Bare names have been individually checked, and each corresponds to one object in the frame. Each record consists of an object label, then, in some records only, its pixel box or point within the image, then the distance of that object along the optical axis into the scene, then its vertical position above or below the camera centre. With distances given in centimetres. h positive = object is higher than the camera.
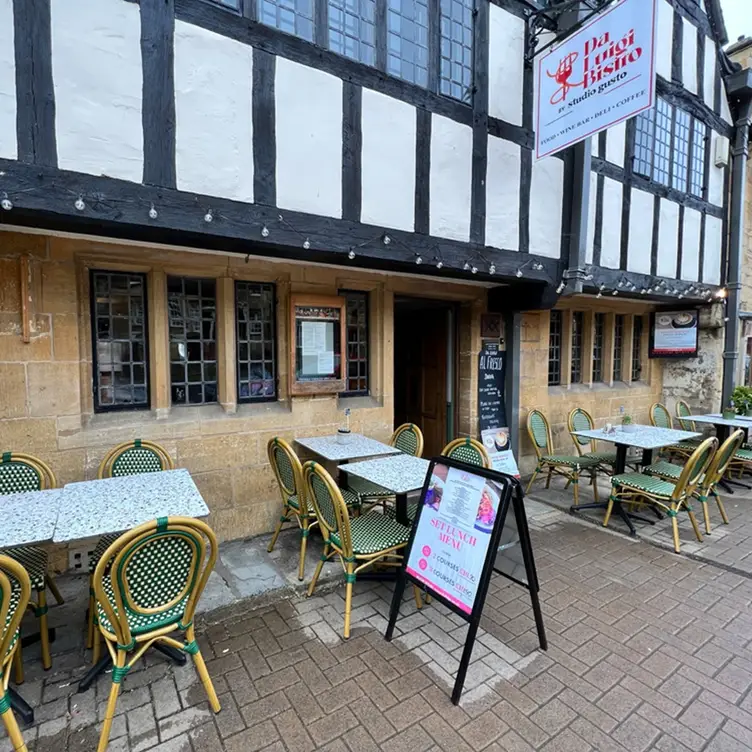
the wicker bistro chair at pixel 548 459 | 496 -129
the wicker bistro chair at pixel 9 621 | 156 -101
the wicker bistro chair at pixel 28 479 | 247 -83
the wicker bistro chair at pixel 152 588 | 178 -103
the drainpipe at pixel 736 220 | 664 +195
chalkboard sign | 538 -48
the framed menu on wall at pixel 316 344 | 403 +4
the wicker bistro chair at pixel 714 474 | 405 -116
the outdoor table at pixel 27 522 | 194 -84
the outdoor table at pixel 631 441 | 434 -94
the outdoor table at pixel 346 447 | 354 -85
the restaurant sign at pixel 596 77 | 321 +216
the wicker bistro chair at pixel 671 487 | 371 -125
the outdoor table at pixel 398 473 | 287 -88
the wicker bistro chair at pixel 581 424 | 540 -98
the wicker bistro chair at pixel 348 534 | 259 -121
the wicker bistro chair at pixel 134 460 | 308 -80
